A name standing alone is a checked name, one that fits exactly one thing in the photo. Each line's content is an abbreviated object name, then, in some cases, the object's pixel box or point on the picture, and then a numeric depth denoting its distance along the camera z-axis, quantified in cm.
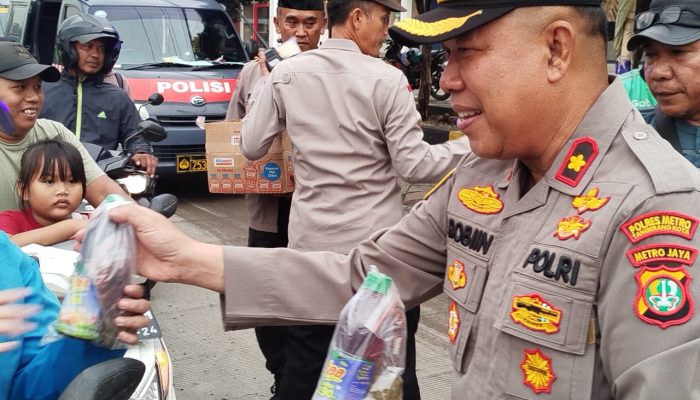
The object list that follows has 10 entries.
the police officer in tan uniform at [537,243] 124
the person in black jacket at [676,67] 257
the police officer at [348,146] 297
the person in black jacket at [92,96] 479
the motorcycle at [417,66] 1495
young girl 332
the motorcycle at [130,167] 449
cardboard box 368
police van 820
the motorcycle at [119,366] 177
